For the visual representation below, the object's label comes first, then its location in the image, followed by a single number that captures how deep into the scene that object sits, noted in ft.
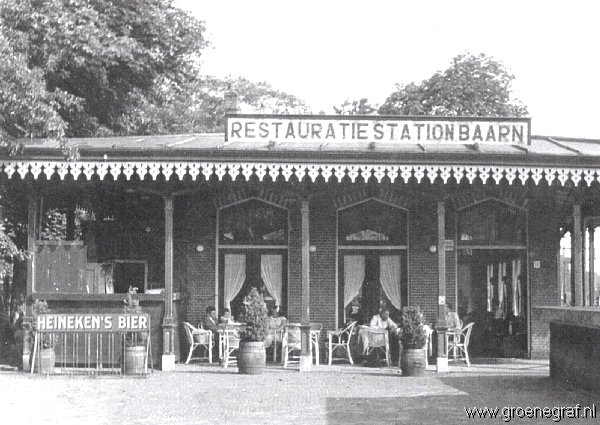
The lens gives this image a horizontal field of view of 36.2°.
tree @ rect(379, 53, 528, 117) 133.69
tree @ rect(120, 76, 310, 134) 97.14
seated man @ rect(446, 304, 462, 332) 55.62
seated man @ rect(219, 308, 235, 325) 56.24
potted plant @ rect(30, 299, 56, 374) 49.08
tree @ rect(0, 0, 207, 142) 72.84
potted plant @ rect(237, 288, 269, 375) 49.57
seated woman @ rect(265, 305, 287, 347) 56.80
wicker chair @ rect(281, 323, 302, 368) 54.29
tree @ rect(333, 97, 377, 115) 147.84
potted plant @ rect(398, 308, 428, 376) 48.52
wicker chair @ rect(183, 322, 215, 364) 55.16
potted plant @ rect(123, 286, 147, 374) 48.39
